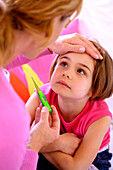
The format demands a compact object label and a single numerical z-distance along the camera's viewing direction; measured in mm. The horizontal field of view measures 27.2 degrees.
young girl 817
